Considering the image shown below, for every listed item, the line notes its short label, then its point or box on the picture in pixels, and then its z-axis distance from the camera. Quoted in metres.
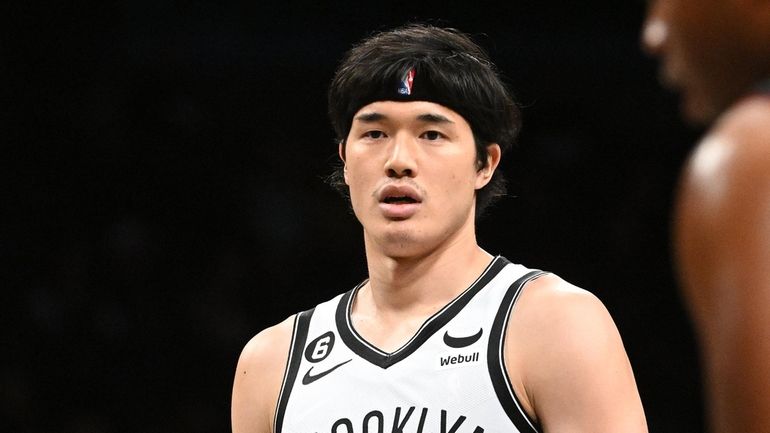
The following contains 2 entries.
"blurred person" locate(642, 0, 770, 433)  3.00
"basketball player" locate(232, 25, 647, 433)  5.33
